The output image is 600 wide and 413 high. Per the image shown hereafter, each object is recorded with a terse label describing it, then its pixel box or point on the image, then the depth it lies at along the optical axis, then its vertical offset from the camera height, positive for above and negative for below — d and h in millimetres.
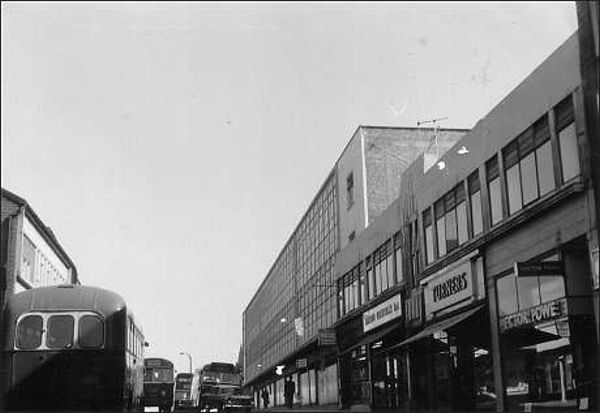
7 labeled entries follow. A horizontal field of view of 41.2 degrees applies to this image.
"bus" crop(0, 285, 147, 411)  19391 +1178
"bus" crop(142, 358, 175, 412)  38969 +713
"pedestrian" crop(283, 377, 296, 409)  65288 +197
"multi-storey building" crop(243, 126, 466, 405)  44219 +10237
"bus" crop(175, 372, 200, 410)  55928 +463
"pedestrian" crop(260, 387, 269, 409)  87312 -256
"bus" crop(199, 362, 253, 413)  45469 +409
